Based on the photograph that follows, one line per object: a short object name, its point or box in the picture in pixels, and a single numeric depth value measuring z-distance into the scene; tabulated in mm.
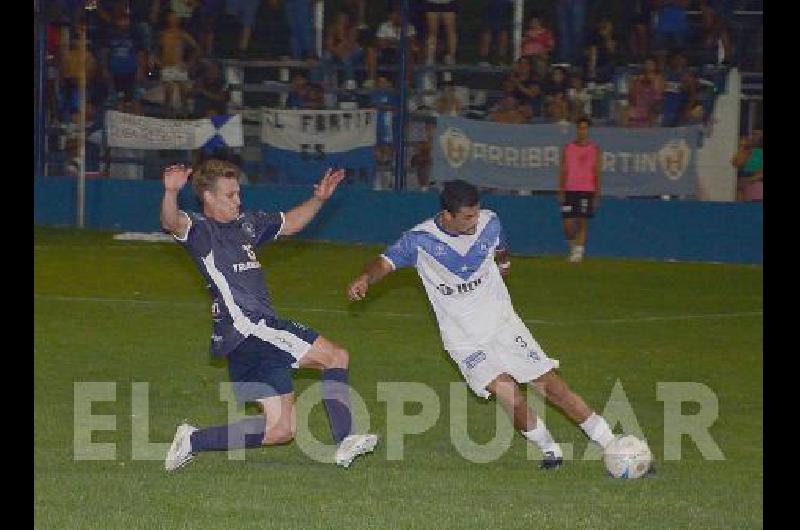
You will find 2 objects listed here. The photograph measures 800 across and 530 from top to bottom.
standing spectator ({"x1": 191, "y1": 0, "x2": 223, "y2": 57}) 31250
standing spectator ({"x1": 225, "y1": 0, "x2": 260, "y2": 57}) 31266
